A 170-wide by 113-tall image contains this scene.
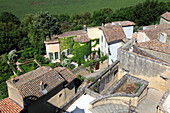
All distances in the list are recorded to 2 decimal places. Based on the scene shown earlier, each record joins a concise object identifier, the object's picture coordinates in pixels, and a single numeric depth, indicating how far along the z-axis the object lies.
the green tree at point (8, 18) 61.69
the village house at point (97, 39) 34.36
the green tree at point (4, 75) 27.73
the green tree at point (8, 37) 46.66
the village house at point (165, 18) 44.63
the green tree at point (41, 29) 42.93
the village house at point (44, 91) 18.76
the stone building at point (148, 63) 16.56
